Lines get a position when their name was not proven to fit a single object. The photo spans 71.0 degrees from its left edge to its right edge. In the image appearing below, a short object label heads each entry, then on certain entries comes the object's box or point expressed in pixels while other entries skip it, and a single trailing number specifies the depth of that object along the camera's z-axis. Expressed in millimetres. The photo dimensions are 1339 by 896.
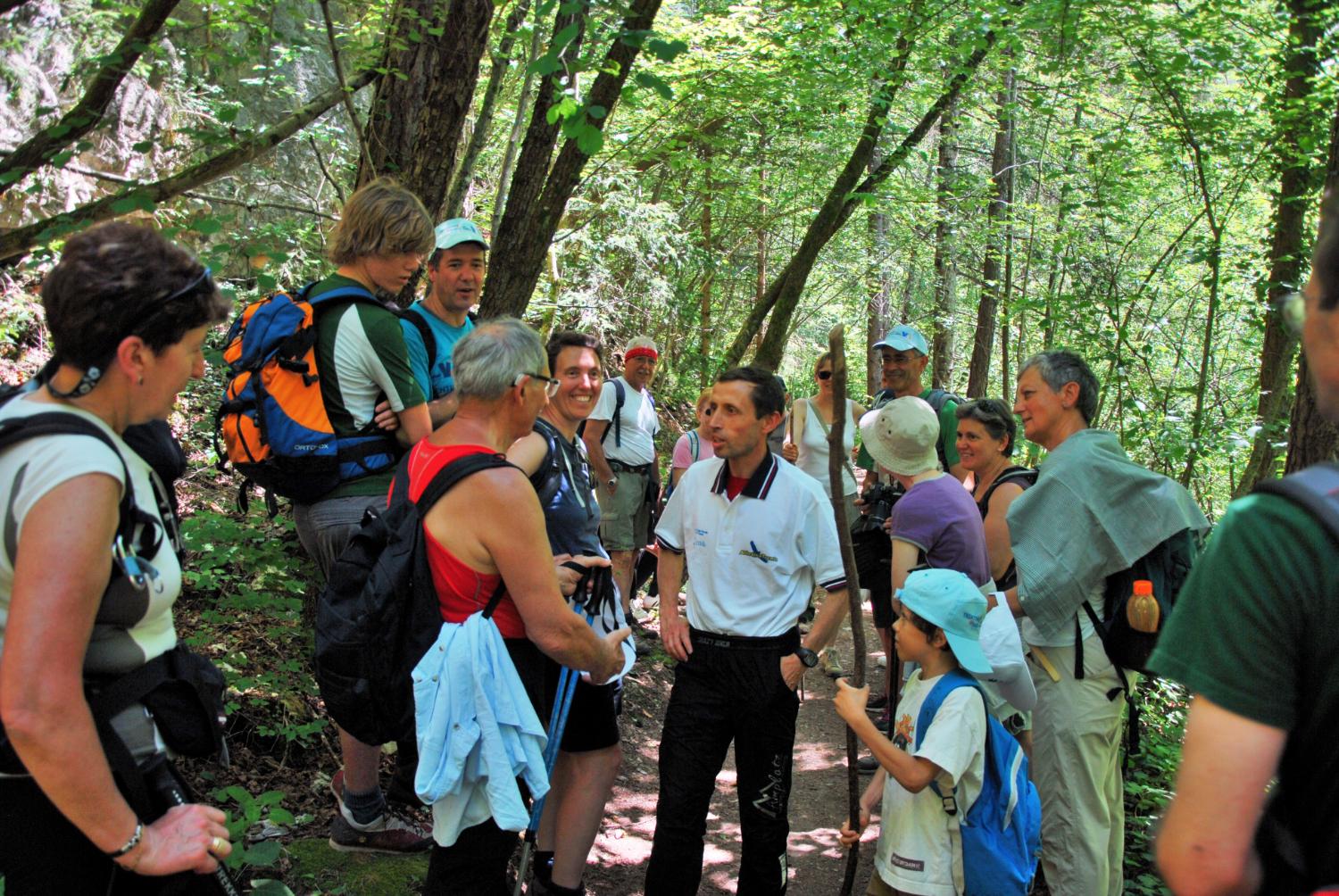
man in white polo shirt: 3656
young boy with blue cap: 2975
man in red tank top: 2639
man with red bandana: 7285
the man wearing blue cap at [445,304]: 4004
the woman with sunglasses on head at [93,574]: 1631
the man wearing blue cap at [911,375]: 6309
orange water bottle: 3566
